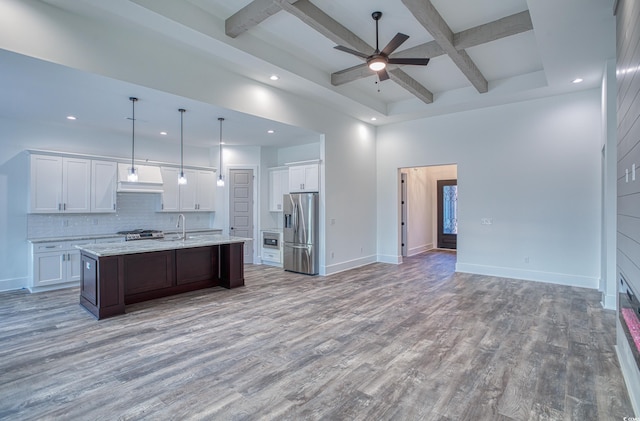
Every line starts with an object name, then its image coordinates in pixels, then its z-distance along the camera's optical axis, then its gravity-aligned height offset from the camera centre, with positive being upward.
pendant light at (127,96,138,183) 4.39 +1.52
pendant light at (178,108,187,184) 4.88 +1.52
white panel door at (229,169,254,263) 7.74 +0.11
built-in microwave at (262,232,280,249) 7.44 -0.73
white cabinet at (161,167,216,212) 6.98 +0.42
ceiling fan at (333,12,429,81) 3.76 +1.88
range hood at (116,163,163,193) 6.28 +0.59
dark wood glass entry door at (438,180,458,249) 10.16 -0.14
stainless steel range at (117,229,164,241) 6.10 -0.50
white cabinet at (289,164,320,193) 6.62 +0.68
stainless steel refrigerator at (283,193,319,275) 6.55 -0.49
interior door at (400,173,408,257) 8.37 -0.04
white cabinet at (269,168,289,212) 7.61 +0.57
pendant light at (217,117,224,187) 5.35 +0.55
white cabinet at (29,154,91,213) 5.36 +0.44
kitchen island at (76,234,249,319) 4.10 -0.91
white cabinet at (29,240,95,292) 5.20 -0.95
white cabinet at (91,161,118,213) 5.98 +0.44
